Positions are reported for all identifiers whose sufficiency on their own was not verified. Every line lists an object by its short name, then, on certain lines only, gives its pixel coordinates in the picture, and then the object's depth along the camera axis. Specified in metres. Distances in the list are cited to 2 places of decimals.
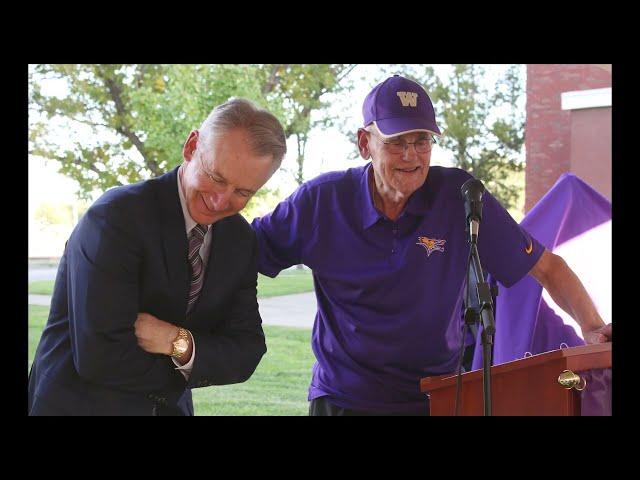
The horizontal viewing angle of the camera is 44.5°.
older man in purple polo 2.65
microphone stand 1.88
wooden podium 2.02
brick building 11.23
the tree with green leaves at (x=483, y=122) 14.24
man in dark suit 1.97
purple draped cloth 3.43
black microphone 2.07
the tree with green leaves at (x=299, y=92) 10.80
